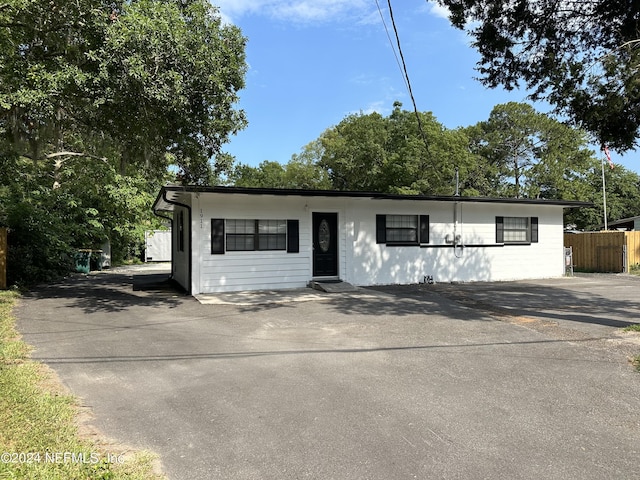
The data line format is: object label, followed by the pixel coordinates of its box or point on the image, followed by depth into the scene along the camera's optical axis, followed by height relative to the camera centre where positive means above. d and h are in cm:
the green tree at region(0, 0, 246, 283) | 680 +279
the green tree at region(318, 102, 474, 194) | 3019 +697
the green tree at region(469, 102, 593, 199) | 3150 +736
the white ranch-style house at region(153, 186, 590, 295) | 1120 +29
